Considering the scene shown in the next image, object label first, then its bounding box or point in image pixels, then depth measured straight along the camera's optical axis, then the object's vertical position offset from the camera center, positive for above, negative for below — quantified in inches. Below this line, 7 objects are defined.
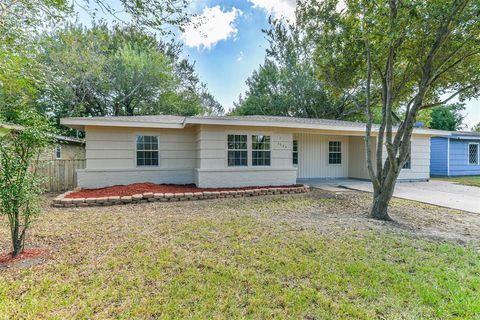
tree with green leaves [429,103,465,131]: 1026.7 +170.8
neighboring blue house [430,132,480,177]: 592.4 +6.1
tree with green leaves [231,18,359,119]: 797.9 +255.8
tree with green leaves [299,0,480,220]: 173.3 +94.5
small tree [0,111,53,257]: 122.4 -4.4
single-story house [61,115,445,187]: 329.1 +14.1
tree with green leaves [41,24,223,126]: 548.1 +216.1
